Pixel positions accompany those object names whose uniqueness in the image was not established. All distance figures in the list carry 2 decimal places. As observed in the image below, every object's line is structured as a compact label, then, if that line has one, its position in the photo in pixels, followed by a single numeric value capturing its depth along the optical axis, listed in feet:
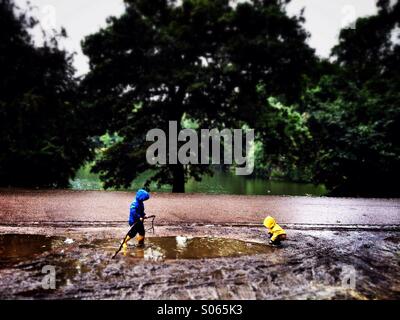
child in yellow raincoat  18.10
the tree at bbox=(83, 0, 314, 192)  44.55
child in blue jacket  17.06
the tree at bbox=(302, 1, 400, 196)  48.03
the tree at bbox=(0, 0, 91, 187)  40.70
